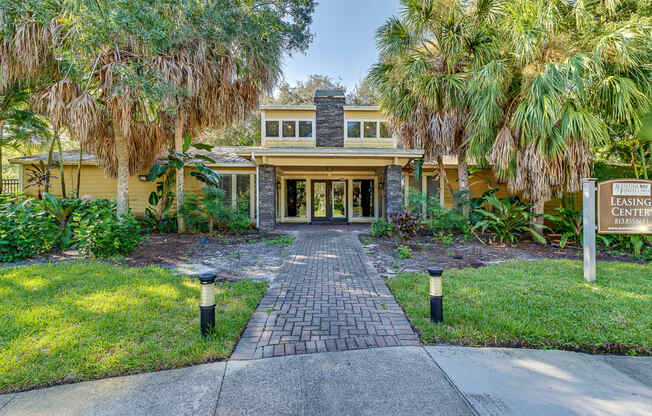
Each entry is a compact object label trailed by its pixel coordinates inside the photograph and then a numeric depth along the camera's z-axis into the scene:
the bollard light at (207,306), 3.09
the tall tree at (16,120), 10.54
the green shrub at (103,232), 6.48
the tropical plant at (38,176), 12.38
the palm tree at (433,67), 8.91
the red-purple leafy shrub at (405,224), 9.09
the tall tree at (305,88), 23.28
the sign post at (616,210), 5.16
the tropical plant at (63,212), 7.05
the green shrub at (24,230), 6.35
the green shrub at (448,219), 9.55
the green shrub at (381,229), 9.79
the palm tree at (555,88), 6.46
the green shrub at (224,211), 9.92
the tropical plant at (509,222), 8.74
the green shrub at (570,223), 8.38
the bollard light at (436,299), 3.42
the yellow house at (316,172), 11.22
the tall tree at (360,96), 22.89
